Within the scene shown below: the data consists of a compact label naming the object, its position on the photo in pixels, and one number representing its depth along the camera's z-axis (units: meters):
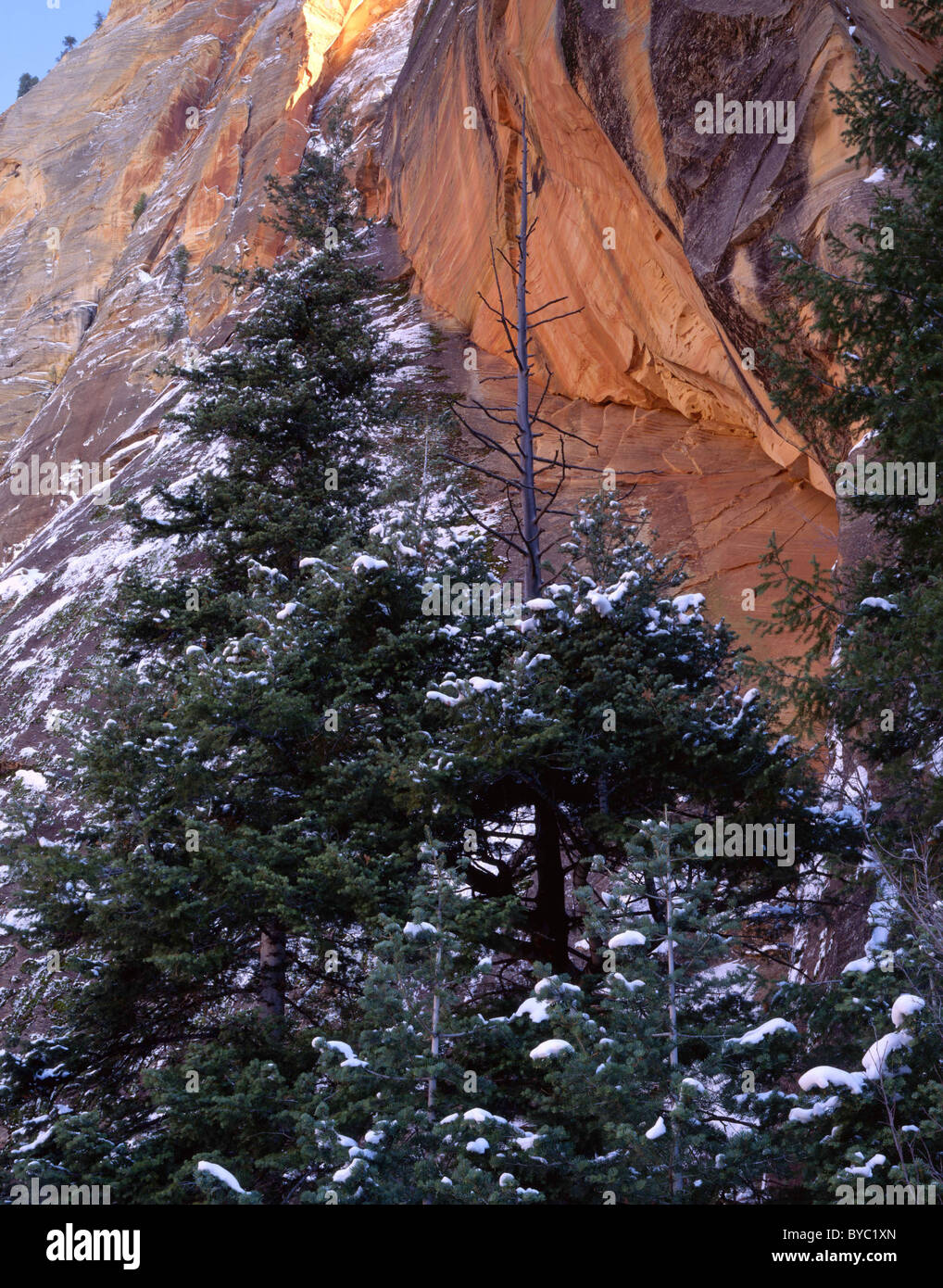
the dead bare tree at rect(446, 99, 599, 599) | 11.05
